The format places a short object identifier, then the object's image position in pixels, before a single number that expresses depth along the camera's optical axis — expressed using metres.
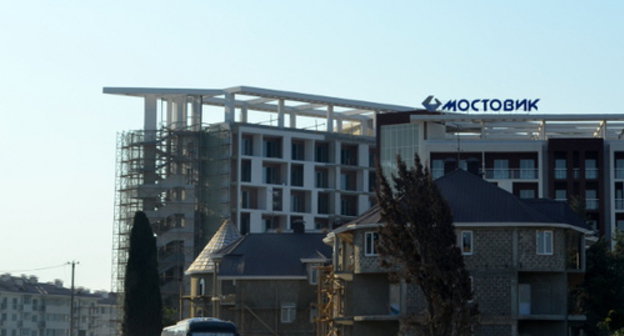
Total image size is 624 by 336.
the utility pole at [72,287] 128.76
